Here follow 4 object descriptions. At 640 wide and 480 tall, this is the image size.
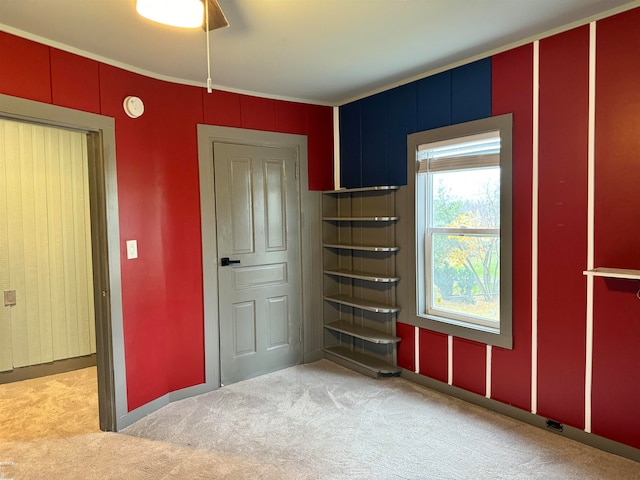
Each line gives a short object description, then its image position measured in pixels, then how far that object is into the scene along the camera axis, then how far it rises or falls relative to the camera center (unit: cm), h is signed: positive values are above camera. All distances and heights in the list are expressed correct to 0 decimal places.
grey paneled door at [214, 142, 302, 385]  362 -33
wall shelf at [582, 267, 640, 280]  218 -30
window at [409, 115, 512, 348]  292 -8
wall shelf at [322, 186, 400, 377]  369 -53
